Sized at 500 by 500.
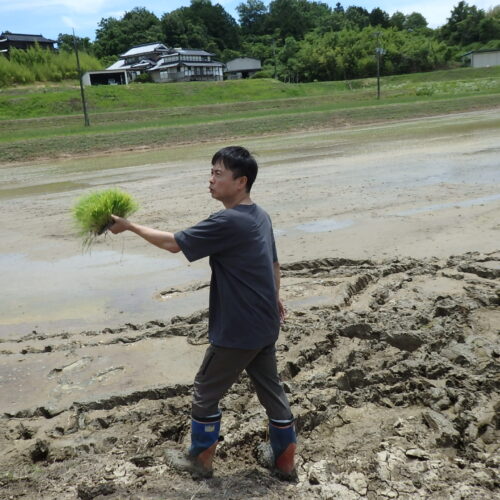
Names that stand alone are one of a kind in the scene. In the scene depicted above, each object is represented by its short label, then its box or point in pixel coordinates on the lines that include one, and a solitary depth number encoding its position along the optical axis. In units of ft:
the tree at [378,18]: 379.76
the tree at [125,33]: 300.20
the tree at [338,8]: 459.24
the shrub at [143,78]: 231.50
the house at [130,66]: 221.66
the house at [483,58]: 256.93
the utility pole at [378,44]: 167.34
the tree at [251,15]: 402.68
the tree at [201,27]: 314.55
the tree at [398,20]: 383.90
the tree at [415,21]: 397.31
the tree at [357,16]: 377.30
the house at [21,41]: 230.54
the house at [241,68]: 275.59
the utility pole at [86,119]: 122.39
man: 9.78
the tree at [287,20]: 374.63
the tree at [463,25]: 309.63
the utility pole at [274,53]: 287.61
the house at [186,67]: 236.84
